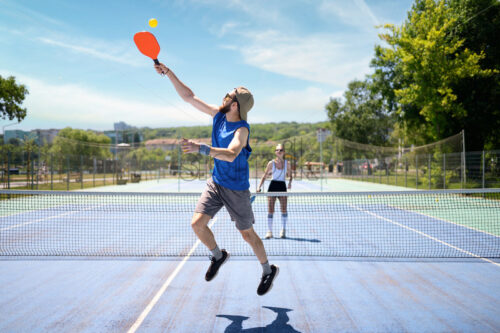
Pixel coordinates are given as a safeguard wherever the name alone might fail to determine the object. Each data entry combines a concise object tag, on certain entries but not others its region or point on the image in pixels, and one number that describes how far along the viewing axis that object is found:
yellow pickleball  3.76
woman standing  8.86
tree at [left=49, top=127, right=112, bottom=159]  63.26
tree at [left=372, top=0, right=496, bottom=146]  22.06
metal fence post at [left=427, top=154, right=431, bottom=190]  21.98
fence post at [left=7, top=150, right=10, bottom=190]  18.44
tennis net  7.32
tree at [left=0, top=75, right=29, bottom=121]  23.12
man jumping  3.75
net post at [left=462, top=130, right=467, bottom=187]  19.03
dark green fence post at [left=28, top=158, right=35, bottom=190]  19.43
